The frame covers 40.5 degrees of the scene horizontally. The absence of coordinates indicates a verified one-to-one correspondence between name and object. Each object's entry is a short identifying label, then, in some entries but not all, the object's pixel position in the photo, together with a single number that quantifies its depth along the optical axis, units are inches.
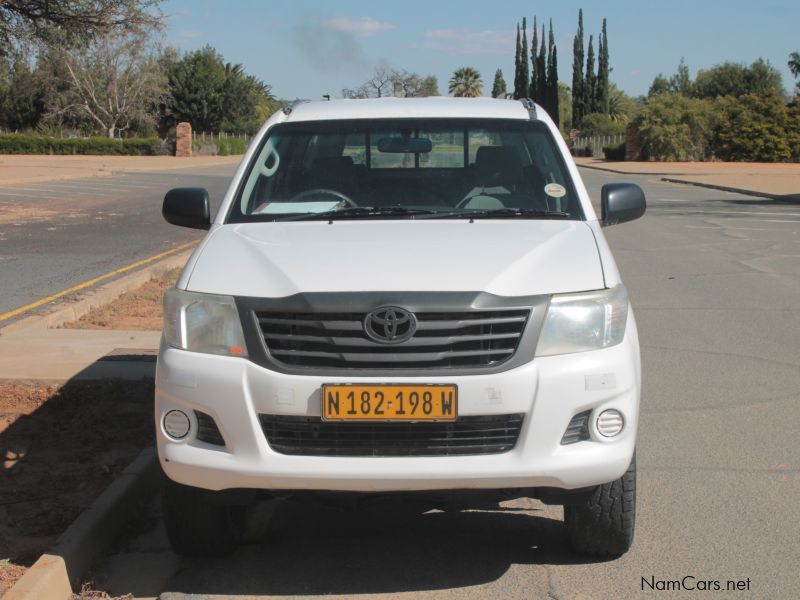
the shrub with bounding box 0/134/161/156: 2669.8
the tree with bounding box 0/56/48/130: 3275.1
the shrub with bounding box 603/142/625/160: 2674.7
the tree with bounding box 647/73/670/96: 5949.3
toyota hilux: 149.9
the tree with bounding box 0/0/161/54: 936.9
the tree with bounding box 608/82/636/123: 4411.7
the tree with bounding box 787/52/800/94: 5562.0
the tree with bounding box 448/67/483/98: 5093.5
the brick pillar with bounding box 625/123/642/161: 2549.2
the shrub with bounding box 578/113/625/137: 3302.2
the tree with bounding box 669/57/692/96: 5848.4
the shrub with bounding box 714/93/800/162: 2406.5
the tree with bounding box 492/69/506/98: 5777.6
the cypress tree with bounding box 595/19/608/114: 3607.3
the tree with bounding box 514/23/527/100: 4033.0
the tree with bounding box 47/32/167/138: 3213.6
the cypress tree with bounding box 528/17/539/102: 3880.4
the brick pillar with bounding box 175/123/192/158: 2608.3
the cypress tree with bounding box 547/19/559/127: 3747.5
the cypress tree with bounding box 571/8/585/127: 3659.0
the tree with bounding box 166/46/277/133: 3476.9
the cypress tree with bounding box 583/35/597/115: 3619.6
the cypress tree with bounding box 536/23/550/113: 3833.7
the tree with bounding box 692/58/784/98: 4111.7
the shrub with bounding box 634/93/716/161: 2476.6
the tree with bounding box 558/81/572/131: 5098.4
